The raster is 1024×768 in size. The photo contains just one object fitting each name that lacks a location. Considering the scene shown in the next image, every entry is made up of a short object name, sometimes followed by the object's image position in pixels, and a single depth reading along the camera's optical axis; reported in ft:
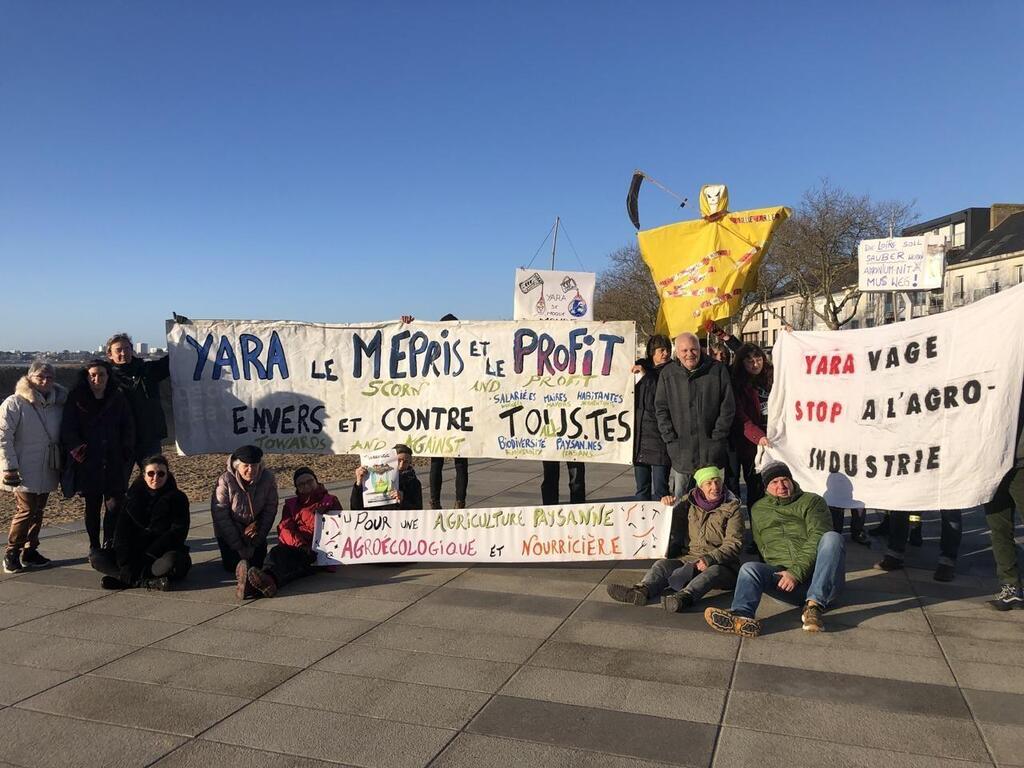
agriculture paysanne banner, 19.08
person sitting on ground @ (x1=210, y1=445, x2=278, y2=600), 19.13
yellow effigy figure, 22.36
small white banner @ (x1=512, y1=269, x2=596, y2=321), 28.25
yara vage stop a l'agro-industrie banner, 16.51
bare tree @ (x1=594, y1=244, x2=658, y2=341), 151.23
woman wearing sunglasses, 18.26
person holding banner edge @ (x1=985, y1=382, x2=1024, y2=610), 16.53
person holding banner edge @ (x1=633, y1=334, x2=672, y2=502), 21.39
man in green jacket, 15.24
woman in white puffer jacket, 19.51
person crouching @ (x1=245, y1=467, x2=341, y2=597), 18.51
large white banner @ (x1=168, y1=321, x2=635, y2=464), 21.61
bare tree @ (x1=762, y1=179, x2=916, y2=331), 124.06
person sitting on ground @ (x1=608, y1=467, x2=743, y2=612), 16.74
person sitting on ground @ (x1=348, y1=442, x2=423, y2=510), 20.71
